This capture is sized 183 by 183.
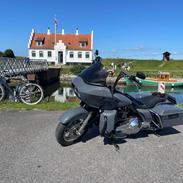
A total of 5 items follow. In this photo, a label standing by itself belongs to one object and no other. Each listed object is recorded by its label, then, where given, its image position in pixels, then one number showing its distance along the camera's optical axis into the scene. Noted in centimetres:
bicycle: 589
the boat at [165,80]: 1991
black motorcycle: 281
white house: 3534
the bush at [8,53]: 3508
